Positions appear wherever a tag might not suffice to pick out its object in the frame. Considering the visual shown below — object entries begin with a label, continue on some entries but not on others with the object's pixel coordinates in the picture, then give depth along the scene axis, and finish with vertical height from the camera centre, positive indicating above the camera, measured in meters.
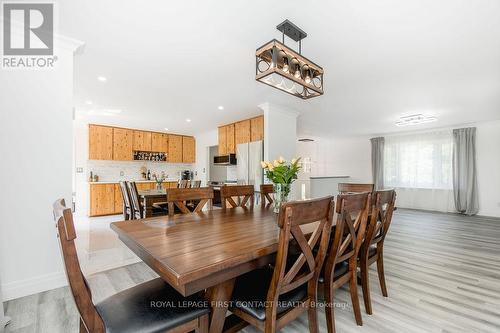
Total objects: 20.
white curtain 6.55 -0.05
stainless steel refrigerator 4.66 +0.10
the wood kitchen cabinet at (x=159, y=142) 7.18 +0.80
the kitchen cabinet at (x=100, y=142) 6.10 +0.68
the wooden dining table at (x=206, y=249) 0.95 -0.41
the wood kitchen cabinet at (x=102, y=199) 5.87 -0.82
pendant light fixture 1.77 +0.88
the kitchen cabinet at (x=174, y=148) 7.55 +0.64
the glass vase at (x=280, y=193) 2.18 -0.25
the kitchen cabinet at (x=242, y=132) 5.25 +0.84
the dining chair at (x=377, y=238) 1.86 -0.63
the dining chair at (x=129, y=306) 0.89 -0.67
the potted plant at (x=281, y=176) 2.15 -0.08
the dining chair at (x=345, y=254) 1.45 -0.60
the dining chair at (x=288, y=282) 1.10 -0.66
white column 4.32 +0.71
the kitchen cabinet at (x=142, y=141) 6.85 +0.82
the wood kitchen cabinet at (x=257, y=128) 4.92 +0.85
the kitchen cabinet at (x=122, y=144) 6.46 +0.68
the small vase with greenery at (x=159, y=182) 4.79 -0.30
